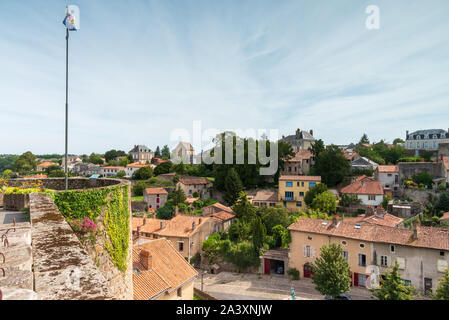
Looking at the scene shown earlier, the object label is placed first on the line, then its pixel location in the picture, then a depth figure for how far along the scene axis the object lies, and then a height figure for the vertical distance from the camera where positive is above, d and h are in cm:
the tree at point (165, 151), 11276 +796
